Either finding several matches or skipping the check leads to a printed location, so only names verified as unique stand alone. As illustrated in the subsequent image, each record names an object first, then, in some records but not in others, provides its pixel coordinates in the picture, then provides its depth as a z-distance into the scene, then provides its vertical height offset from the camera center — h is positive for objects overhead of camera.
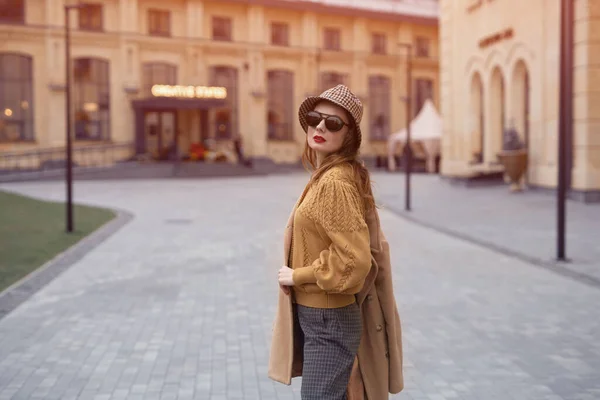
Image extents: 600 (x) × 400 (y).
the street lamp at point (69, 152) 13.97 -0.05
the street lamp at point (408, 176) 18.45 -0.68
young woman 2.95 -0.44
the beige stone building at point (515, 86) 19.97 +2.02
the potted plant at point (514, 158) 22.97 -0.30
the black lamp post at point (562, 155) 10.30 -0.10
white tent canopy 39.22 +0.79
